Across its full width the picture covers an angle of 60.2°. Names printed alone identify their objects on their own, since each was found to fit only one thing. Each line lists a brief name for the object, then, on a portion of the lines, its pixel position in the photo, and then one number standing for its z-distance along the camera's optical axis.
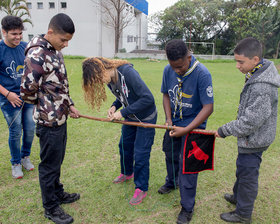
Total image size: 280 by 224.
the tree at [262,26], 25.27
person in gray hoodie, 2.15
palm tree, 20.94
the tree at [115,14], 27.41
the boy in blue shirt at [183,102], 2.30
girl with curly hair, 2.47
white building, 26.56
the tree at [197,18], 31.56
